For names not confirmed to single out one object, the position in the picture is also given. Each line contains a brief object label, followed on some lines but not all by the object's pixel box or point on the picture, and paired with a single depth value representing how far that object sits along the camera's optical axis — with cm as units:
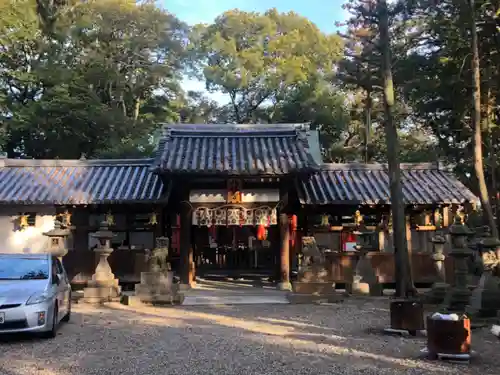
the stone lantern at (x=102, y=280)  1374
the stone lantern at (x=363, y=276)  1530
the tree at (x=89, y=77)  2717
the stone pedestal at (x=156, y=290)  1355
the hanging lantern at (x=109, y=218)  1728
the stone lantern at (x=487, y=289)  998
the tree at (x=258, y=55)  3528
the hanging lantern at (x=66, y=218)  1705
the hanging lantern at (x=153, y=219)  1730
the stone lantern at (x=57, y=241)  1441
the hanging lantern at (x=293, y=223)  1797
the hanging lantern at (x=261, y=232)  1888
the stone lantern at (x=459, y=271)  1095
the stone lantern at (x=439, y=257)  1612
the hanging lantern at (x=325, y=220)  1756
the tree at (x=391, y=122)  1233
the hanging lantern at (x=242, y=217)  1700
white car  760
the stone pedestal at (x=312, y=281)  1404
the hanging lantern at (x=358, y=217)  1739
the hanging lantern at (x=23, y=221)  1730
